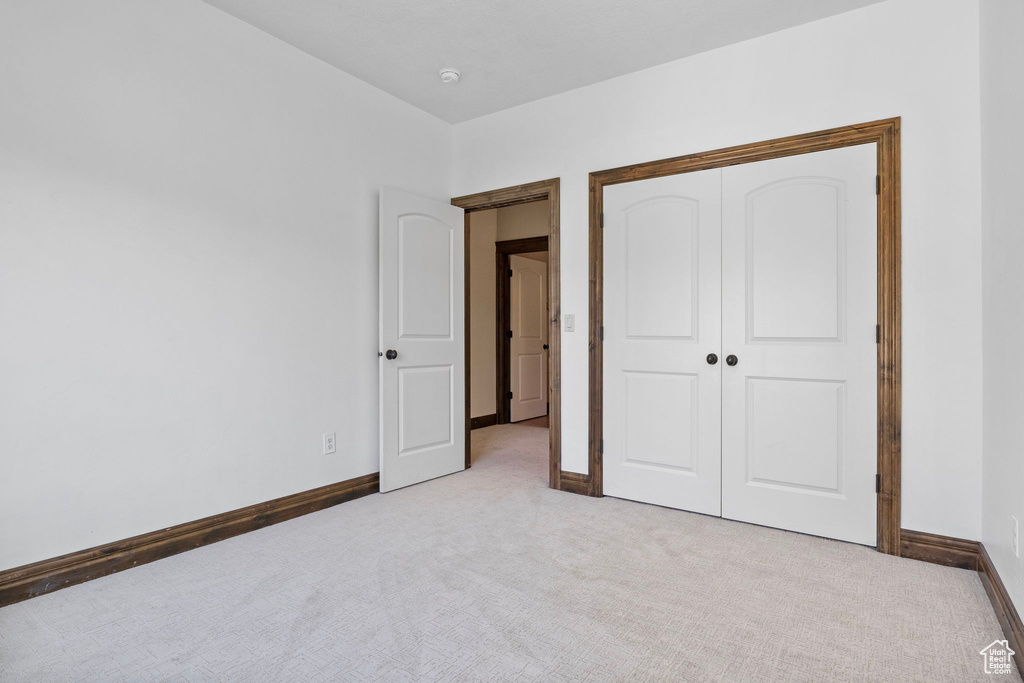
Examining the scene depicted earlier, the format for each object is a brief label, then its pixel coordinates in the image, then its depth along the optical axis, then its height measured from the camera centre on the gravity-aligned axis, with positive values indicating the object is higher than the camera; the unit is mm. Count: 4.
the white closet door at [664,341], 3100 -25
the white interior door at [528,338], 6727 -12
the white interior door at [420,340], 3582 -11
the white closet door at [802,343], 2670 -35
